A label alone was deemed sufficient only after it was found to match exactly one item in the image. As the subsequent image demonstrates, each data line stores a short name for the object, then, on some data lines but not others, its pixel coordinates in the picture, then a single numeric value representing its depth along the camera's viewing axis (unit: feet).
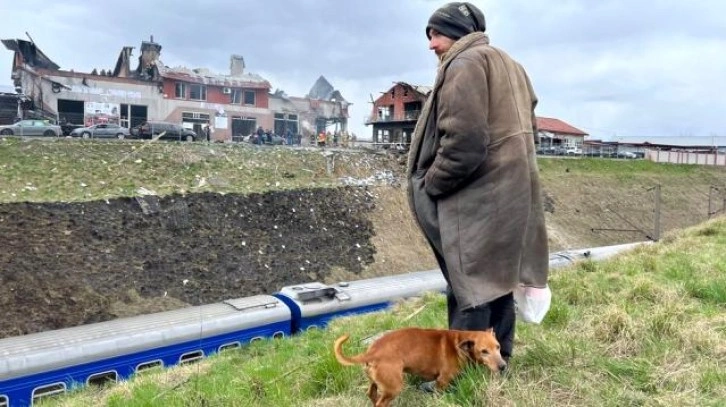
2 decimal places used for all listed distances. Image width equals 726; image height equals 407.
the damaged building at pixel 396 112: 142.00
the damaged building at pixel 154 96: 126.52
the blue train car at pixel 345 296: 28.71
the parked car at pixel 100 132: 90.41
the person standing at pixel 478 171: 9.34
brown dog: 9.51
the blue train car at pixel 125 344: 20.47
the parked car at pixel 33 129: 83.71
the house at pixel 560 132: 185.04
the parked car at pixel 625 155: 152.61
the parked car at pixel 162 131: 92.27
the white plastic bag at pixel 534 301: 10.35
